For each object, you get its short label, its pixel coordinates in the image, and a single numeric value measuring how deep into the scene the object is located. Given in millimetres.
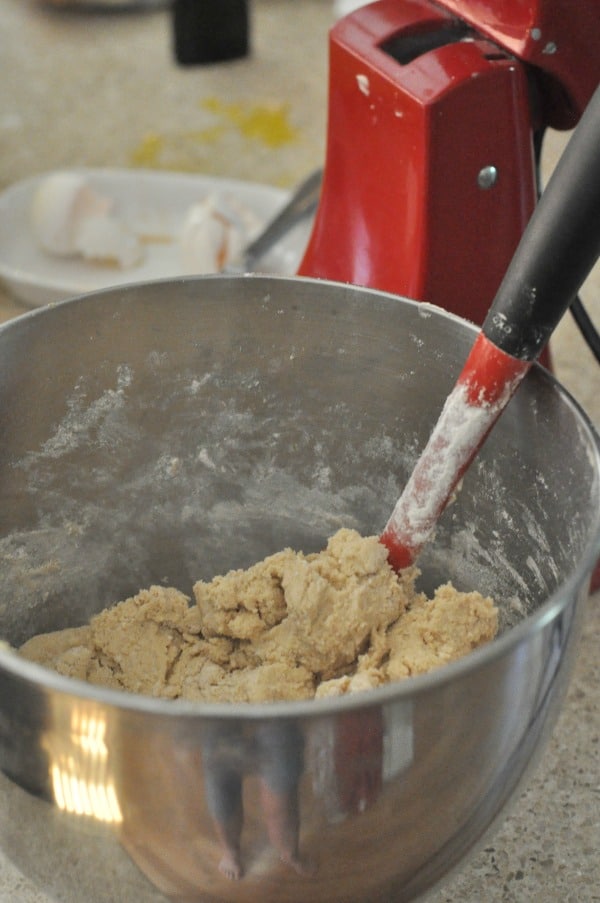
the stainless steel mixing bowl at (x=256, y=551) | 655
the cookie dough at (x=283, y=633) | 784
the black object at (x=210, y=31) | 1602
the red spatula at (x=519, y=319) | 709
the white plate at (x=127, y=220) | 1176
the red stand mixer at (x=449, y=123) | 819
